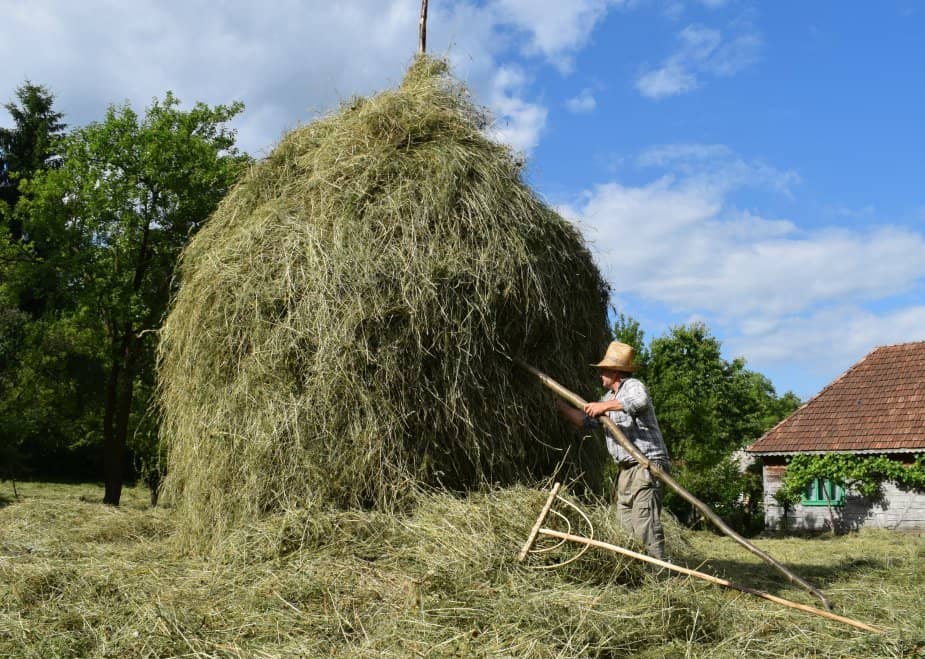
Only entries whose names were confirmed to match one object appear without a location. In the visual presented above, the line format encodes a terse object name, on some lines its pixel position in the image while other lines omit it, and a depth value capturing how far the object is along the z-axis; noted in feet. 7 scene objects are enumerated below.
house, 57.77
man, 18.84
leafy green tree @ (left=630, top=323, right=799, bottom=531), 74.13
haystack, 18.81
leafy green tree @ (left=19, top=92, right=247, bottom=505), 52.11
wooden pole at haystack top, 28.78
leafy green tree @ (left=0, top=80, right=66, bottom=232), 106.42
